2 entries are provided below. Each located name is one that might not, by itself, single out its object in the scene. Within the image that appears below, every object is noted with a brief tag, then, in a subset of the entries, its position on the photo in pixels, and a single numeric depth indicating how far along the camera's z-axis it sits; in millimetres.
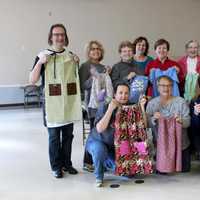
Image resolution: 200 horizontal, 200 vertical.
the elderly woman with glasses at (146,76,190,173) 3236
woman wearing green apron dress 3334
